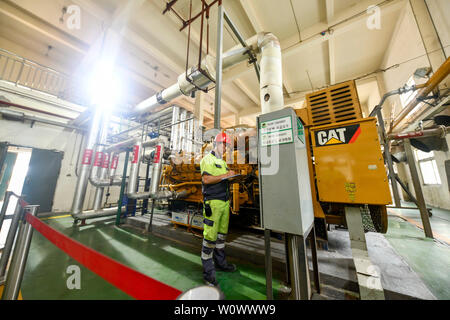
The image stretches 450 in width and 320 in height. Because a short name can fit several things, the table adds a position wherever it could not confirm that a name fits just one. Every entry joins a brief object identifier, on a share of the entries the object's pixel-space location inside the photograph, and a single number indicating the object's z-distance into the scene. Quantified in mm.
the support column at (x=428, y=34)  3342
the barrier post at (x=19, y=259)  1512
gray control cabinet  1138
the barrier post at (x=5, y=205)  2168
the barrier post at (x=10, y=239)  1978
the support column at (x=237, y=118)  9391
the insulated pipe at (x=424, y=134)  3074
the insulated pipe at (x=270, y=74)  2442
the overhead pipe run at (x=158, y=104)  2557
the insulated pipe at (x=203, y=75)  3188
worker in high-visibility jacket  1812
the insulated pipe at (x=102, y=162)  4382
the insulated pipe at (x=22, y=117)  4625
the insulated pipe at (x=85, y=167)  3904
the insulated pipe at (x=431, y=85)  2843
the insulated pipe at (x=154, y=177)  3289
